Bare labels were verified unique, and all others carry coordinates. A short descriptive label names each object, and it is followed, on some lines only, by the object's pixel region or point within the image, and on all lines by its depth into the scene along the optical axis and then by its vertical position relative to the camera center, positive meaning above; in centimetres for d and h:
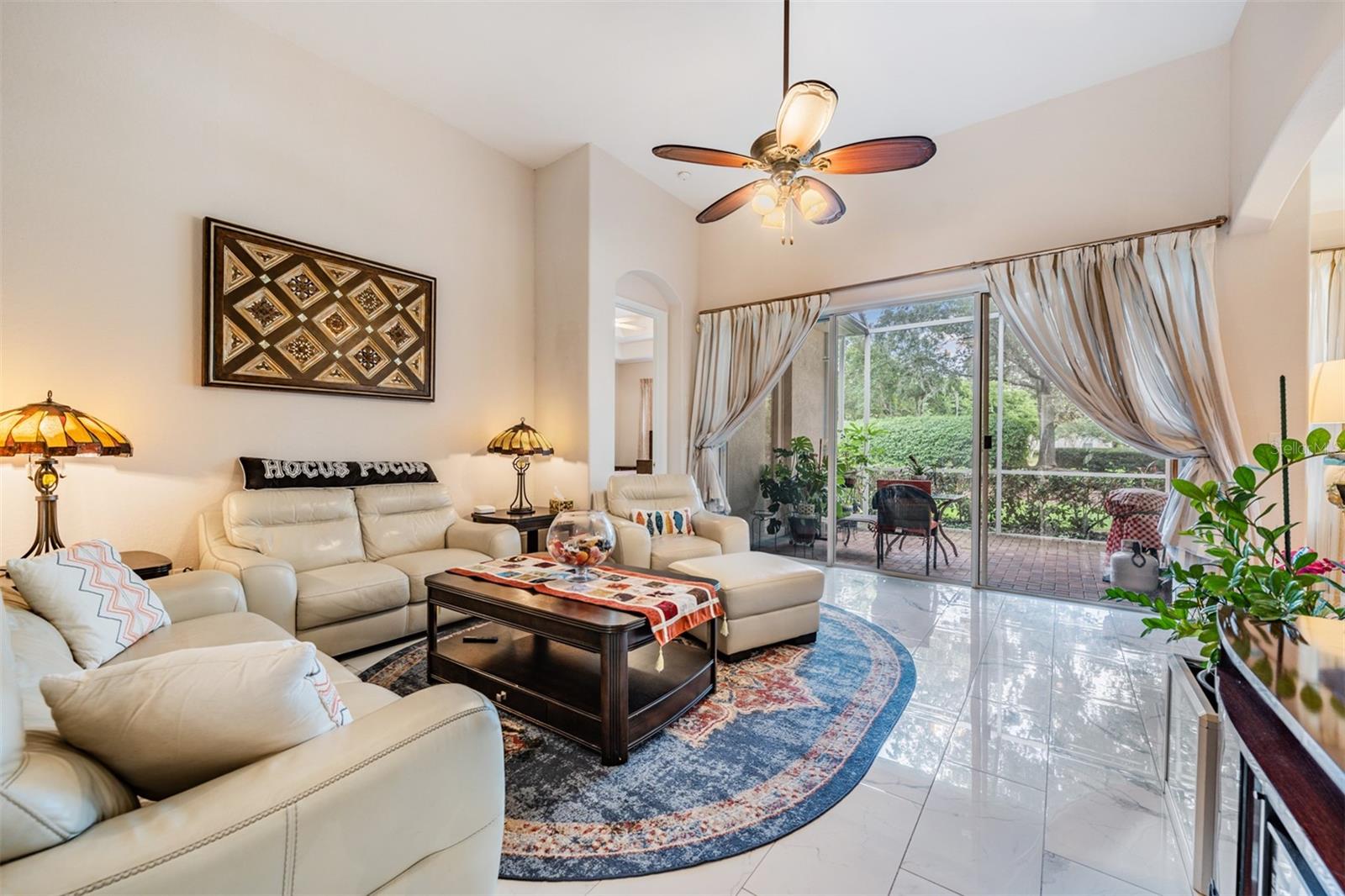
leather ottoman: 271 -80
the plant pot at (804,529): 502 -79
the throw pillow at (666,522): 386 -57
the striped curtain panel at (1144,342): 311 +67
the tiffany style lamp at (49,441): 210 -2
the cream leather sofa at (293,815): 67 -55
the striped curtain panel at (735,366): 475 +74
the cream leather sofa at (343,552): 254 -63
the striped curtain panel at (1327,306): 385 +106
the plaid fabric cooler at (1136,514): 364 -45
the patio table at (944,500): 430 -43
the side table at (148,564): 231 -56
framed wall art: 297 +75
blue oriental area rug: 150 -113
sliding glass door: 424 +7
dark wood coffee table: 188 -96
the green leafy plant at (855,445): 468 +0
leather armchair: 343 -57
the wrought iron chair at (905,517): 438 -58
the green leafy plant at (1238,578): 120 -31
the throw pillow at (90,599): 164 -53
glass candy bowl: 236 -43
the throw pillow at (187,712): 82 -44
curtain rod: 308 +132
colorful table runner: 207 -62
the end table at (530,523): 375 -57
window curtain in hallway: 891 +50
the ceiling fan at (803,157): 213 +129
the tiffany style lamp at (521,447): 396 -4
